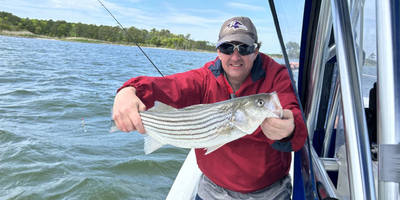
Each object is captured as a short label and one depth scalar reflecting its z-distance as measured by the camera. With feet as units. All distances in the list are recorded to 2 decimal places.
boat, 3.27
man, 8.08
